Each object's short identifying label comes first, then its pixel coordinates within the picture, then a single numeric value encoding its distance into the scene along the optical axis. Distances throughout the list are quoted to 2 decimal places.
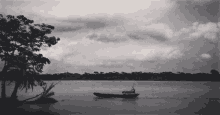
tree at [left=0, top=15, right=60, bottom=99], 20.84
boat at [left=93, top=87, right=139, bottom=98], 45.42
